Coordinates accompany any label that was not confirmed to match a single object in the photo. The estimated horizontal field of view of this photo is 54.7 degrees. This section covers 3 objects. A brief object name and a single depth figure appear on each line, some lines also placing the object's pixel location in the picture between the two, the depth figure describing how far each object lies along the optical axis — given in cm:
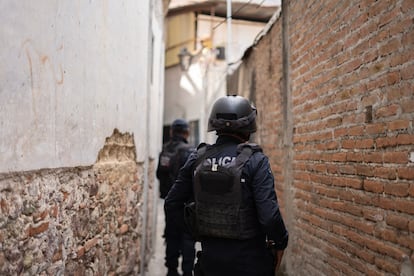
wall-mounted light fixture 1213
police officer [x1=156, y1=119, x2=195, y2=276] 469
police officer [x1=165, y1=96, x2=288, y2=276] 247
